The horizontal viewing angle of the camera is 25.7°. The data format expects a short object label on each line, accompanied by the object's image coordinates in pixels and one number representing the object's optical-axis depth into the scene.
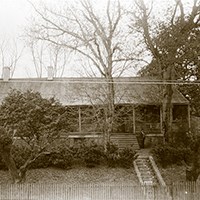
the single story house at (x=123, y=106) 33.00
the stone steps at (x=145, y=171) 24.83
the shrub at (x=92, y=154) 27.03
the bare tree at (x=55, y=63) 50.75
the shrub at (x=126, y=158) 27.05
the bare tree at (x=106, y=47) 29.81
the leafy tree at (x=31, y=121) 24.27
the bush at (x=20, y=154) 25.92
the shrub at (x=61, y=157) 26.56
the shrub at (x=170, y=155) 27.45
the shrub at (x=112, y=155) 26.97
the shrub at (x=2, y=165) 25.87
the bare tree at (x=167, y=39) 29.17
